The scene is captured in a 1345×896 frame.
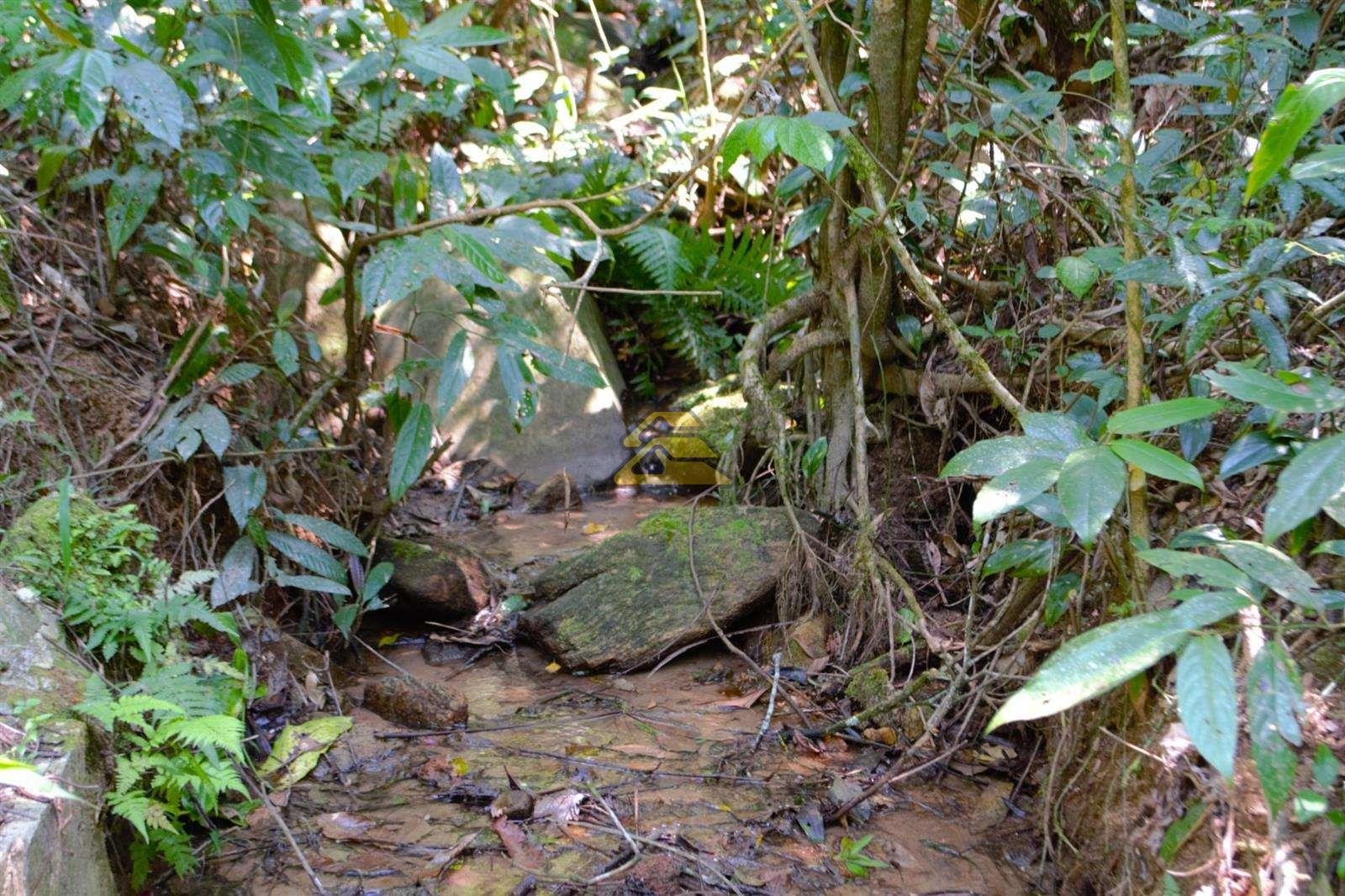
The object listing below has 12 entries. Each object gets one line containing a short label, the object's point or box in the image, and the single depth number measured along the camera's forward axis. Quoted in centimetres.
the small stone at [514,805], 253
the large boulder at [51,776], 159
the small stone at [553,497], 543
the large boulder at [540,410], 595
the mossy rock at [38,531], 237
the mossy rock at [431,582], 387
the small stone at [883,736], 290
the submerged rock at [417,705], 306
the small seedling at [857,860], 235
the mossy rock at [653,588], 359
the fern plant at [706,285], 607
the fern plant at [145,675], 203
